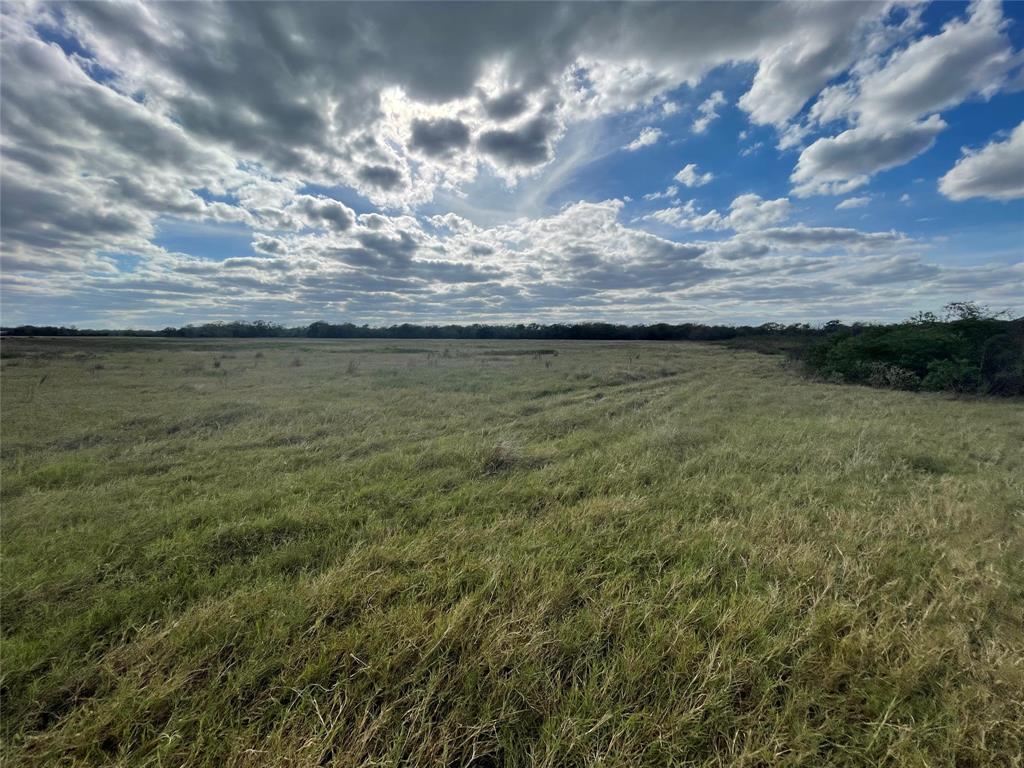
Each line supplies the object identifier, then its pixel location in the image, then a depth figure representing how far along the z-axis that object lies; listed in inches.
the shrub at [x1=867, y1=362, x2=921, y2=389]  741.3
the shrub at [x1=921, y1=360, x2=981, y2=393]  673.0
